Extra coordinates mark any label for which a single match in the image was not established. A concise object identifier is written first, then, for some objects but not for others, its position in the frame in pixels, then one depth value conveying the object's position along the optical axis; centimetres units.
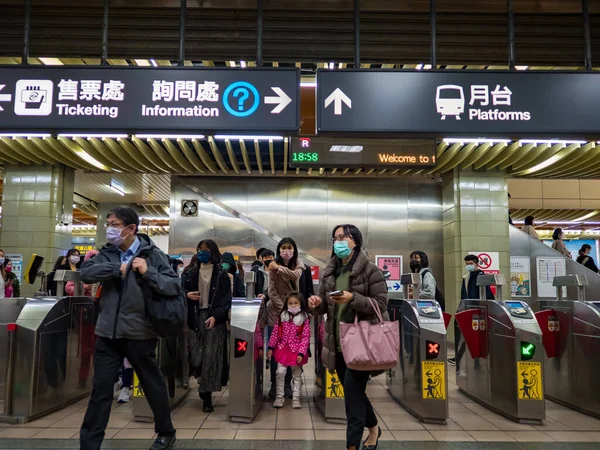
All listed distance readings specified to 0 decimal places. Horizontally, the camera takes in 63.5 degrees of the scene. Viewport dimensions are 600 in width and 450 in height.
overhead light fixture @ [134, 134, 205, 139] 382
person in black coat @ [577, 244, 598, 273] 906
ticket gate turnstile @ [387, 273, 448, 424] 430
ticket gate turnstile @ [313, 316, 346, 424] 423
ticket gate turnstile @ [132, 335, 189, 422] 426
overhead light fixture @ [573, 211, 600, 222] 1281
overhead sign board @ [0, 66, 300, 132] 375
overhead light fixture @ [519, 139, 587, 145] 396
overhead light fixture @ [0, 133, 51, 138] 384
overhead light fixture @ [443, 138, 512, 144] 397
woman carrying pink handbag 294
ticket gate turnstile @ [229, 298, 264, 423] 423
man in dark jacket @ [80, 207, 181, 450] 288
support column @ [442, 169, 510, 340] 916
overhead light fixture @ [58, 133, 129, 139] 382
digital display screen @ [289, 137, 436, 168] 565
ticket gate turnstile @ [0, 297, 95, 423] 423
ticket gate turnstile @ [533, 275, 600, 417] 470
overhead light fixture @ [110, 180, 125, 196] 1135
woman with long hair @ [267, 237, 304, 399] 460
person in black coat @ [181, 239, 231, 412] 450
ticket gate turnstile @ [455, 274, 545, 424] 438
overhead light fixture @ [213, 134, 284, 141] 389
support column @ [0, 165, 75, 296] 897
